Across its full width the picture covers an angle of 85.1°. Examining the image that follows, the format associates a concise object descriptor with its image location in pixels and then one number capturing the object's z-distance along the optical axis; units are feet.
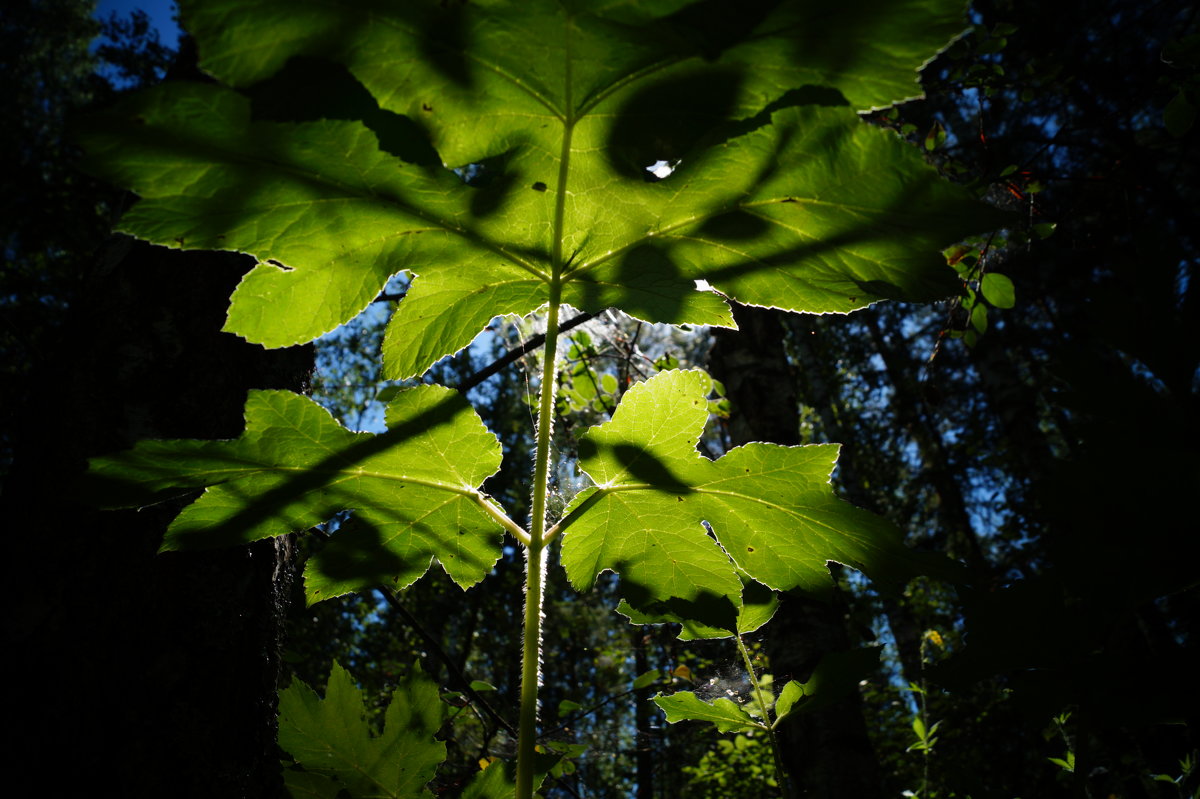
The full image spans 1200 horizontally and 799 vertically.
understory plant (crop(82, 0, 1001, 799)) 1.78
